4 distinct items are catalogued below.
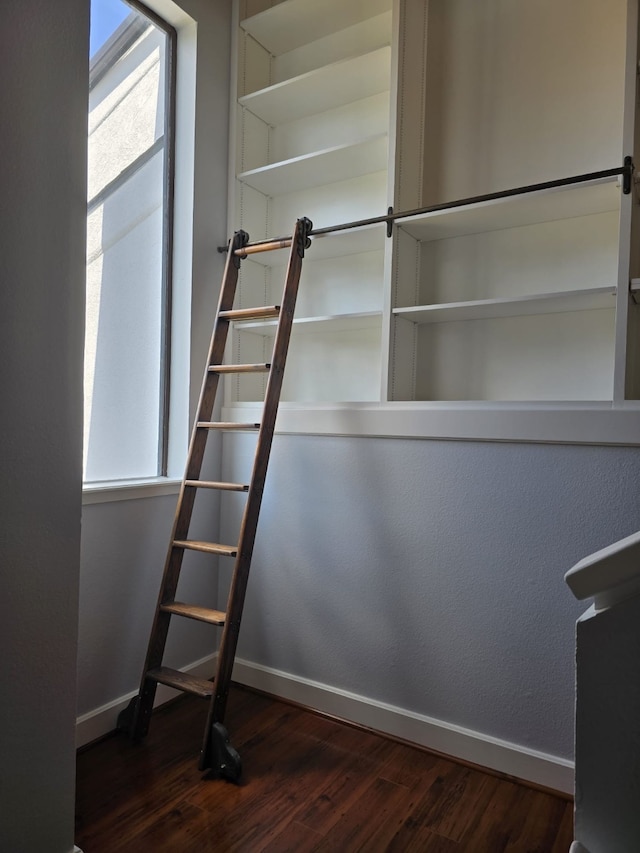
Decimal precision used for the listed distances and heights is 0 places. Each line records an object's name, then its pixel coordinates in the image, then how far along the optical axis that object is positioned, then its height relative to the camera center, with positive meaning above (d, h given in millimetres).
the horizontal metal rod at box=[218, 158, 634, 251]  1724 +777
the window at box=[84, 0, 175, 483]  2238 +722
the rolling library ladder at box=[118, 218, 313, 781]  1939 -436
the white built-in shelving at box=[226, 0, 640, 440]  2010 +972
